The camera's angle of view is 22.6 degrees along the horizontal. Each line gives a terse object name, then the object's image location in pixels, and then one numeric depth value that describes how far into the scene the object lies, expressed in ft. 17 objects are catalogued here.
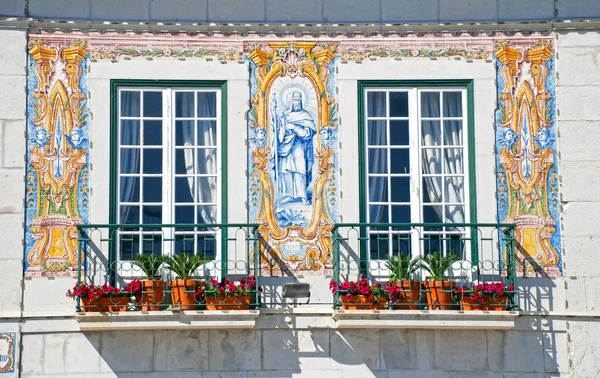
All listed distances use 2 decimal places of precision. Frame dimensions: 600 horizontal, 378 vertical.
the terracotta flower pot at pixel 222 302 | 58.75
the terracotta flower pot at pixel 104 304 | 58.75
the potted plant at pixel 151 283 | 58.95
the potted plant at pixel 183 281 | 58.80
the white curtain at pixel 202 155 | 61.72
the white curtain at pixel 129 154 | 61.52
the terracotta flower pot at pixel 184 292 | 58.80
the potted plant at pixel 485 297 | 59.00
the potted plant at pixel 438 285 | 59.26
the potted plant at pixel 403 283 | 58.95
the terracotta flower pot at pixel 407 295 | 59.26
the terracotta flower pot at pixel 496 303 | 59.16
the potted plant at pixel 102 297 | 58.65
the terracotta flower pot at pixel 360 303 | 58.75
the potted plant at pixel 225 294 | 58.70
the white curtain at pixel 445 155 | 62.08
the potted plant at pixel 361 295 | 58.70
